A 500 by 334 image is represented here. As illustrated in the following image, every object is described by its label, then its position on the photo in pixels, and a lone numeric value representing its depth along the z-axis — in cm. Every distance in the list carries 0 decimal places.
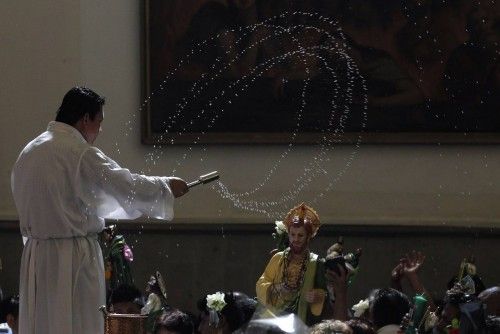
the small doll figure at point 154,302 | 1344
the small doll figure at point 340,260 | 1367
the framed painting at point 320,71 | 1743
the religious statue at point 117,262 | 1475
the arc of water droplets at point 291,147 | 1765
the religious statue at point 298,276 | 1370
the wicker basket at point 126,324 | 1039
